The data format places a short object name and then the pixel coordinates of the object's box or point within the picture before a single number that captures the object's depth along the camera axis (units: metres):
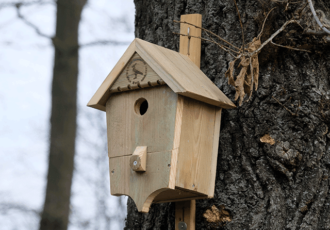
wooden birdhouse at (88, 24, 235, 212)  3.78
